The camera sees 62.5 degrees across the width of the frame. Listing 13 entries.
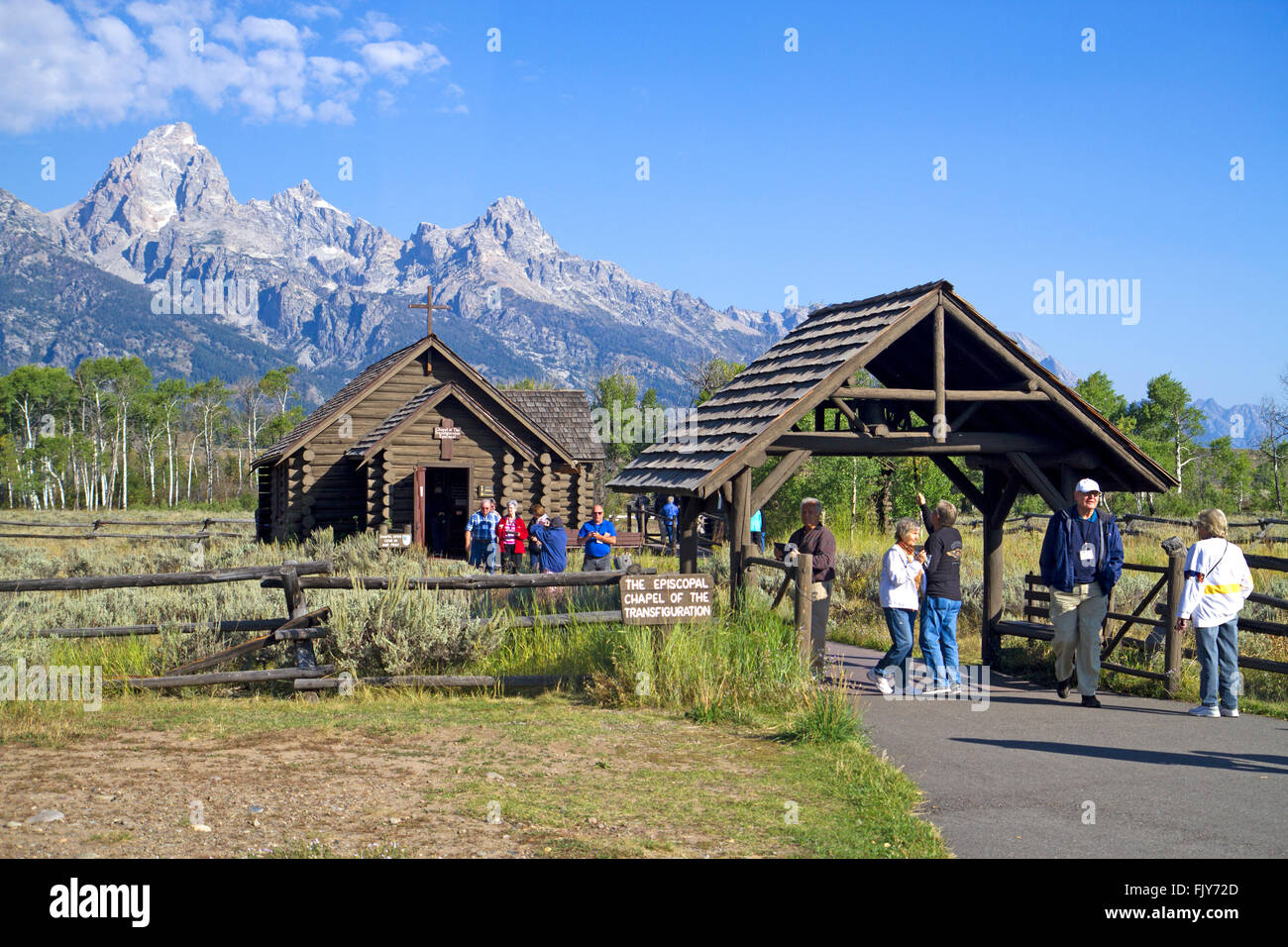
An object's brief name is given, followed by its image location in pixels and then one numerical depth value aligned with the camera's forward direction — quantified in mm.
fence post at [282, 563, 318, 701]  10250
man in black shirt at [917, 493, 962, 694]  10555
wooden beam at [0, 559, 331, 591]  10404
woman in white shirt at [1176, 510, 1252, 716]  9266
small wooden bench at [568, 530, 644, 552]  28844
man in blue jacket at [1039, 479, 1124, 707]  9758
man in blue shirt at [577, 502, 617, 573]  15570
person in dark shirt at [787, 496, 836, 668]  10656
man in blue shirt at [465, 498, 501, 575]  19297
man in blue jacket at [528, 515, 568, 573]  16859
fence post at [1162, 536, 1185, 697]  10258
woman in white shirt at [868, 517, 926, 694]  10344
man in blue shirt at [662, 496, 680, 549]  31172
